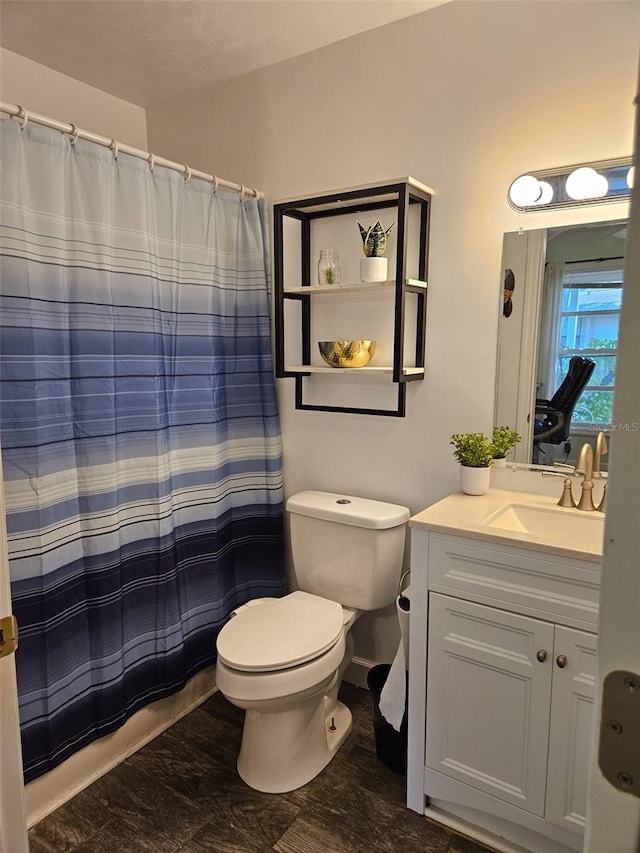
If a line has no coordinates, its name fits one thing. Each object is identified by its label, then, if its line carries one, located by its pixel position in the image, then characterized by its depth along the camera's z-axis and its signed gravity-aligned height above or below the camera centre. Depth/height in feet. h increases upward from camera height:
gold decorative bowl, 6.89 -0.02
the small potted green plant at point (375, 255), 6.61 +1.12
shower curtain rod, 5.16 +2.14
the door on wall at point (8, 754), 3.26 -2.37
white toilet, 5.67 -3.03
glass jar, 7.09 +1.04
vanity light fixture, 5.49 +1.66
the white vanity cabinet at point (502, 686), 4.73 -2.98
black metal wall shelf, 6.23 +0.85
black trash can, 6.14 -4.28
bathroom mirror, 5.75 +0.18
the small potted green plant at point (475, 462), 6.23 -1.21
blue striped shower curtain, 5.32 -0.85
